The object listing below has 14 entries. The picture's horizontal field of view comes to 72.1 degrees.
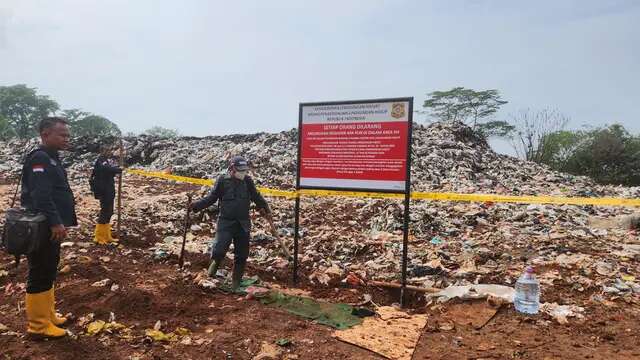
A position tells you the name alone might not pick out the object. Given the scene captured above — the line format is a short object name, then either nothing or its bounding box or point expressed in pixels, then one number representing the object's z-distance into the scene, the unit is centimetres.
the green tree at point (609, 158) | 2150
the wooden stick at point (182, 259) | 578
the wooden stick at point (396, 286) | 501
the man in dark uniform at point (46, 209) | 357
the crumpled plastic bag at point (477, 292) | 455
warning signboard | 498
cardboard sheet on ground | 365
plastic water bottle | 425
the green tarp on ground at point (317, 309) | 431
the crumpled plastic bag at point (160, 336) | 385
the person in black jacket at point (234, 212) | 529
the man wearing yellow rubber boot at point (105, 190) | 724
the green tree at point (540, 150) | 2522
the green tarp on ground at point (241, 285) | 514
